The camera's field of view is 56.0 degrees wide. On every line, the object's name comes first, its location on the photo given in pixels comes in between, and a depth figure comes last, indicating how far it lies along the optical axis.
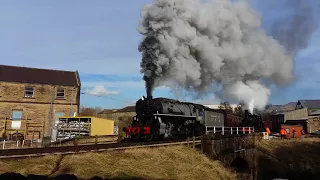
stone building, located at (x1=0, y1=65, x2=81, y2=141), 32.81
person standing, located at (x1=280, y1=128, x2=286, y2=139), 32.28
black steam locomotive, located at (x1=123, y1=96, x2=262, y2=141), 18.23
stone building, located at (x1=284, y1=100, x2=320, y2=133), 48.50
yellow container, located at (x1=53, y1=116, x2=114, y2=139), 27.81
